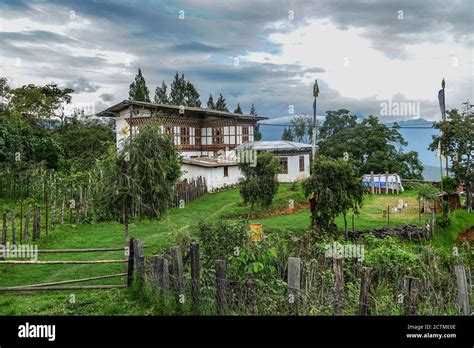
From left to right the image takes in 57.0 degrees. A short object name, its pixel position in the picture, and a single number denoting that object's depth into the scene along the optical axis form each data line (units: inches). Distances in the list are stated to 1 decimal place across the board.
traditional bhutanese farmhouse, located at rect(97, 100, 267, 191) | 831.1
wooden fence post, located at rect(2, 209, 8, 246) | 371.2
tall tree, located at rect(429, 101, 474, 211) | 671.1
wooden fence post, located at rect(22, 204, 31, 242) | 394.9
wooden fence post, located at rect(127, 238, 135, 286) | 267.7
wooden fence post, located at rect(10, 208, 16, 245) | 366.6
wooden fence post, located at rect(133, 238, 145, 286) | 252.2
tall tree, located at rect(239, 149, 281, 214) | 578.2
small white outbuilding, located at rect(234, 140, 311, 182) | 970.7
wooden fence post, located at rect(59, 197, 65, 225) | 489.4
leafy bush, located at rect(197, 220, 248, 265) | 283.0
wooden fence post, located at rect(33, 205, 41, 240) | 414.6
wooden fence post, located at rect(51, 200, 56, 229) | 467.0
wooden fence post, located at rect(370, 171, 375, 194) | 856.9
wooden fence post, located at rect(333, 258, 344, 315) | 191.1
